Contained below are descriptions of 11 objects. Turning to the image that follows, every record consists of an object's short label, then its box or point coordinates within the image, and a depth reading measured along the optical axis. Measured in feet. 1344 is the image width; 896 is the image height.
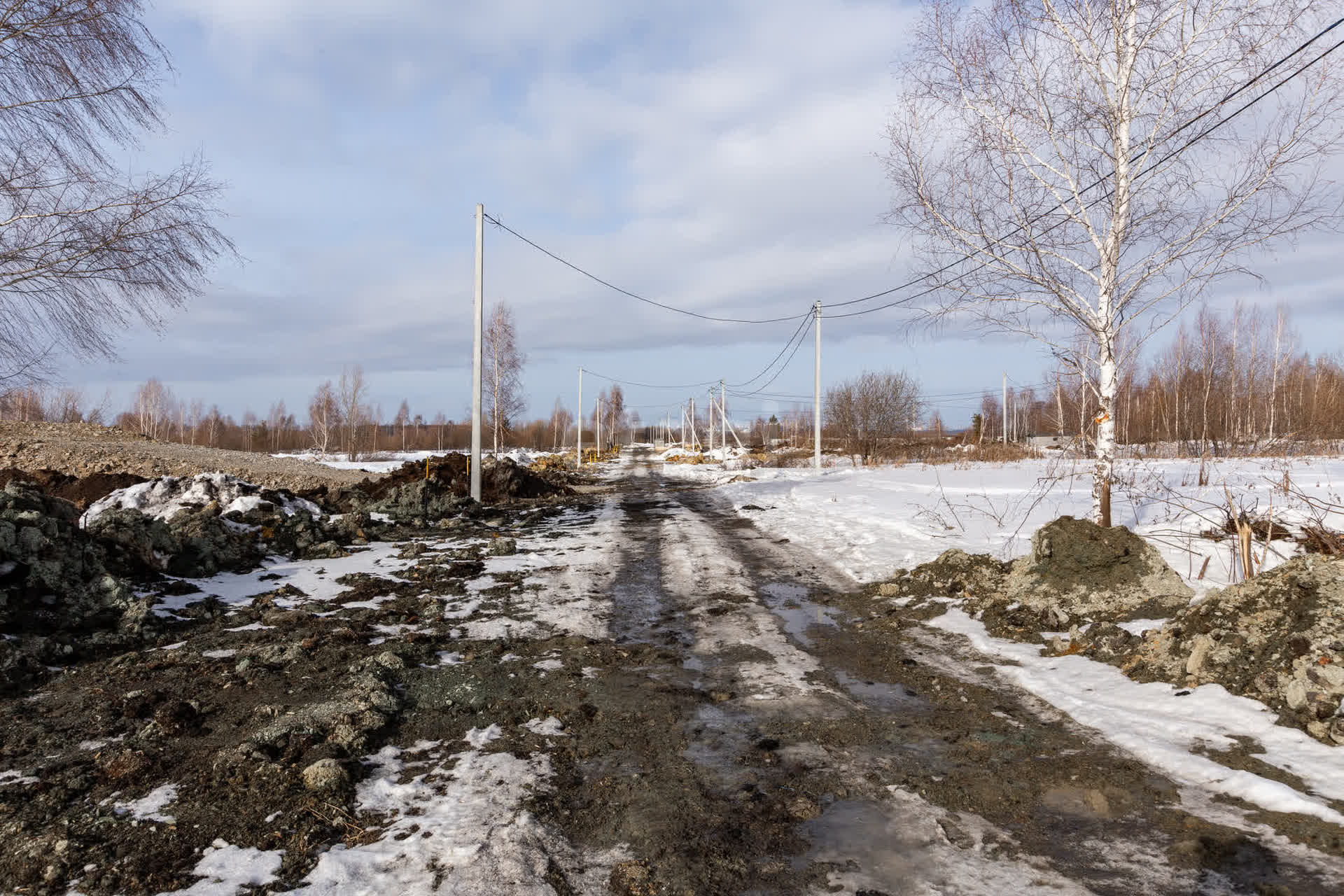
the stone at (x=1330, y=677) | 11.94
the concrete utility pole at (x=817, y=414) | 84.58
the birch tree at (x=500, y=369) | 136.15
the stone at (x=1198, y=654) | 14.10
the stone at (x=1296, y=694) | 11.97
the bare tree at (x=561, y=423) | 316.36
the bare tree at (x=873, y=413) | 120.88
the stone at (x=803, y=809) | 9.86
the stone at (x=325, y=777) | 10.28
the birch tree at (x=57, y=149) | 19.84
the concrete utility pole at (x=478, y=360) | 50.47
